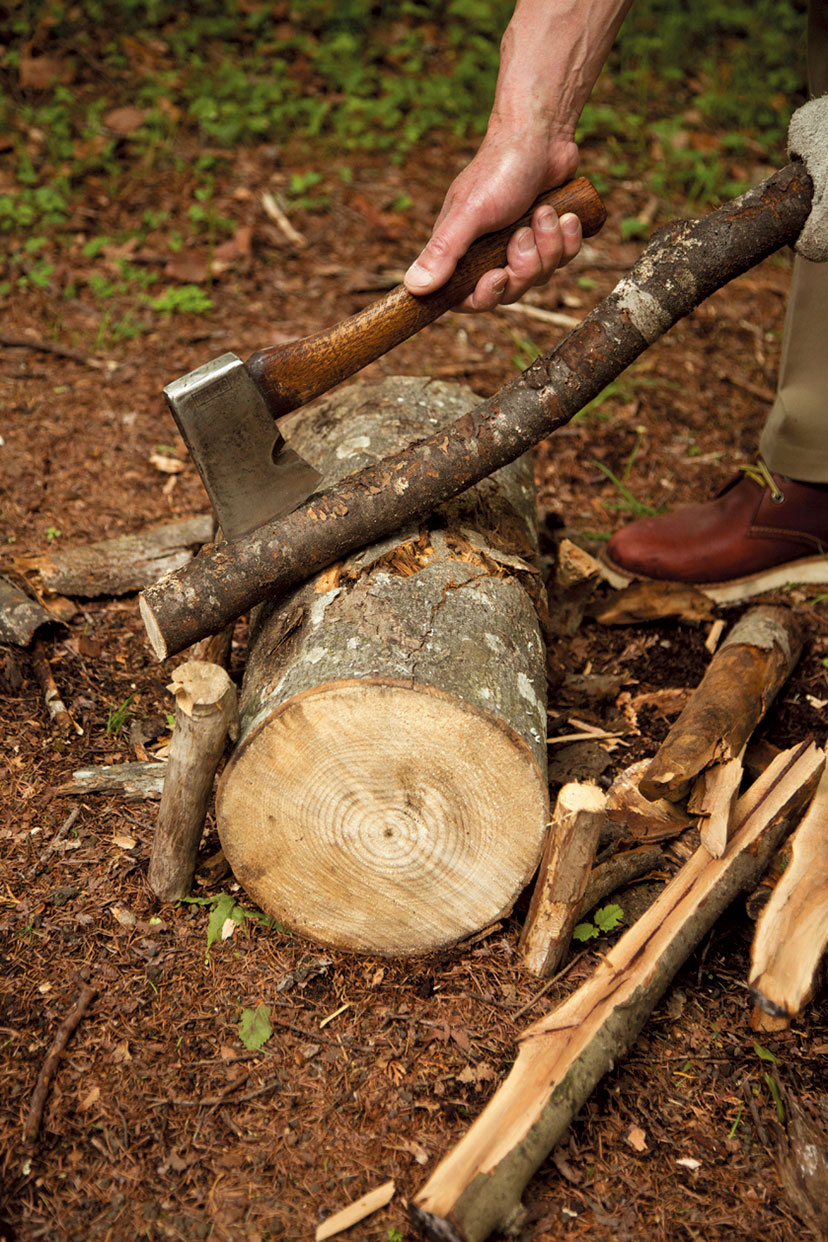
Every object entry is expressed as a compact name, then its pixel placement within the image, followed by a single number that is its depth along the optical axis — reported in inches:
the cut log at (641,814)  100.9
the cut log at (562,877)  84.6
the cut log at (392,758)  85.5
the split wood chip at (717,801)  92.7
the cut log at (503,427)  96.4
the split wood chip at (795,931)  79.2
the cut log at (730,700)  100.7
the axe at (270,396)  89.3
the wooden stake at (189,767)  88.0
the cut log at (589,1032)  72.1
